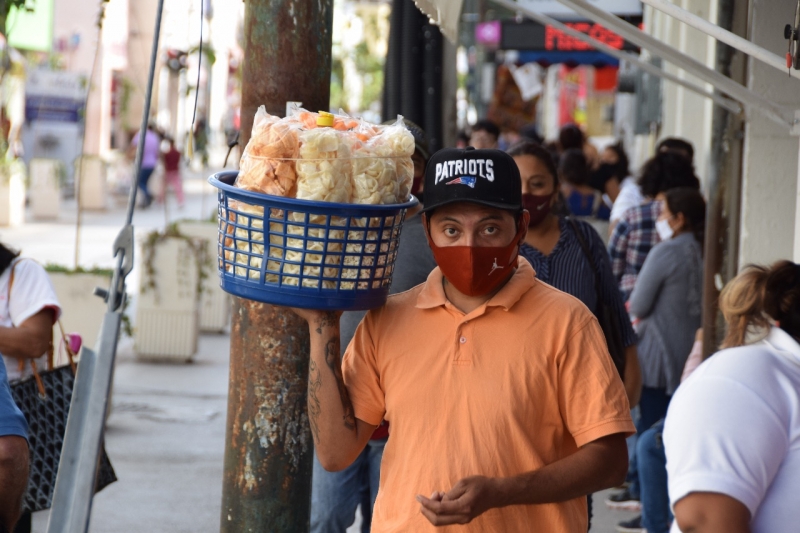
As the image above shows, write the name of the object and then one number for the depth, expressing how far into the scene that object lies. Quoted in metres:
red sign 15.23
